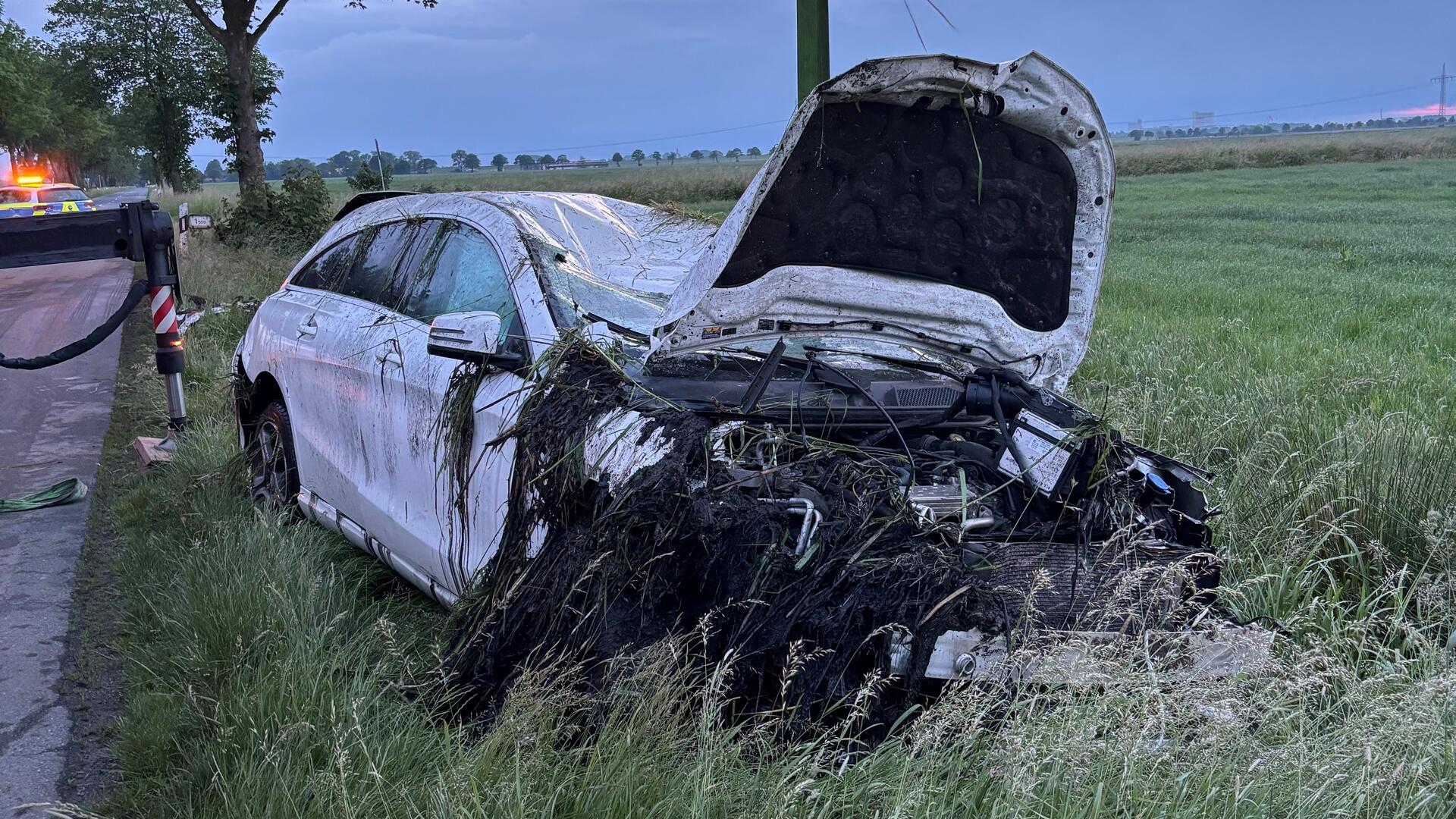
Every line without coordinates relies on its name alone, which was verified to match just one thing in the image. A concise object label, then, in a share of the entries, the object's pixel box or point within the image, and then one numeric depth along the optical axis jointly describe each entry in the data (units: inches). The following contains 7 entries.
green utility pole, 251.0
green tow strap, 259.4
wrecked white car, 116.7
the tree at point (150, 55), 1847.9
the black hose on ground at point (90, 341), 290.0
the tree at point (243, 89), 826.8
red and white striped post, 302.0
